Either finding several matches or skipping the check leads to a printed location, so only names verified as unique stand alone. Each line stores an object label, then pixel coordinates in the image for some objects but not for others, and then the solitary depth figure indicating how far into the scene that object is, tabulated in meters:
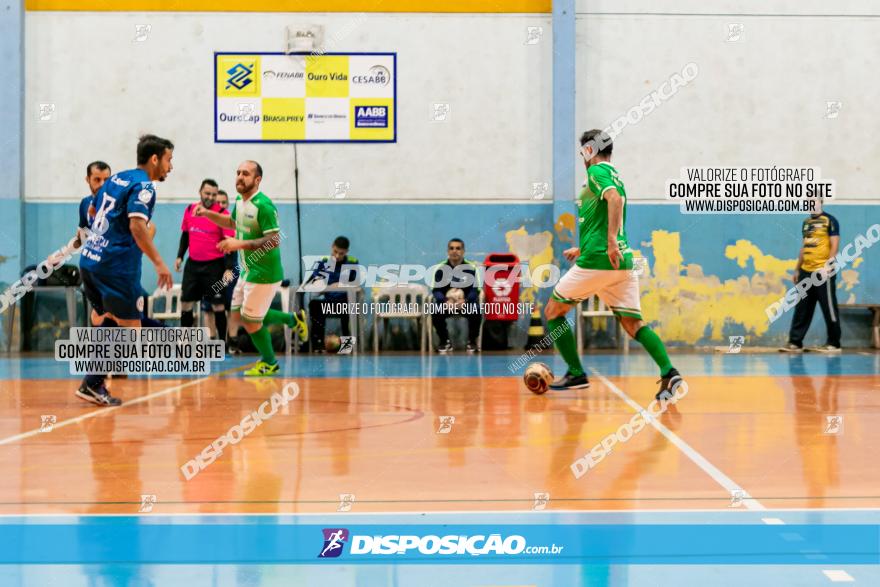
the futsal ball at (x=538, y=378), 9.65
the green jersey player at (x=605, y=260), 9.03
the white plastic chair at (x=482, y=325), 16.25
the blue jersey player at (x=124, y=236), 8.65
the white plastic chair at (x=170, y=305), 16.25
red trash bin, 16.48
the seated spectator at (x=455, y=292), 16.16
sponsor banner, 16.84
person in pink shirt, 15.80
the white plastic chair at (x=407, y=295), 16.55
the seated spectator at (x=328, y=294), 16.22
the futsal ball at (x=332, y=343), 16.02
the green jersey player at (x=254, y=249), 10.96
